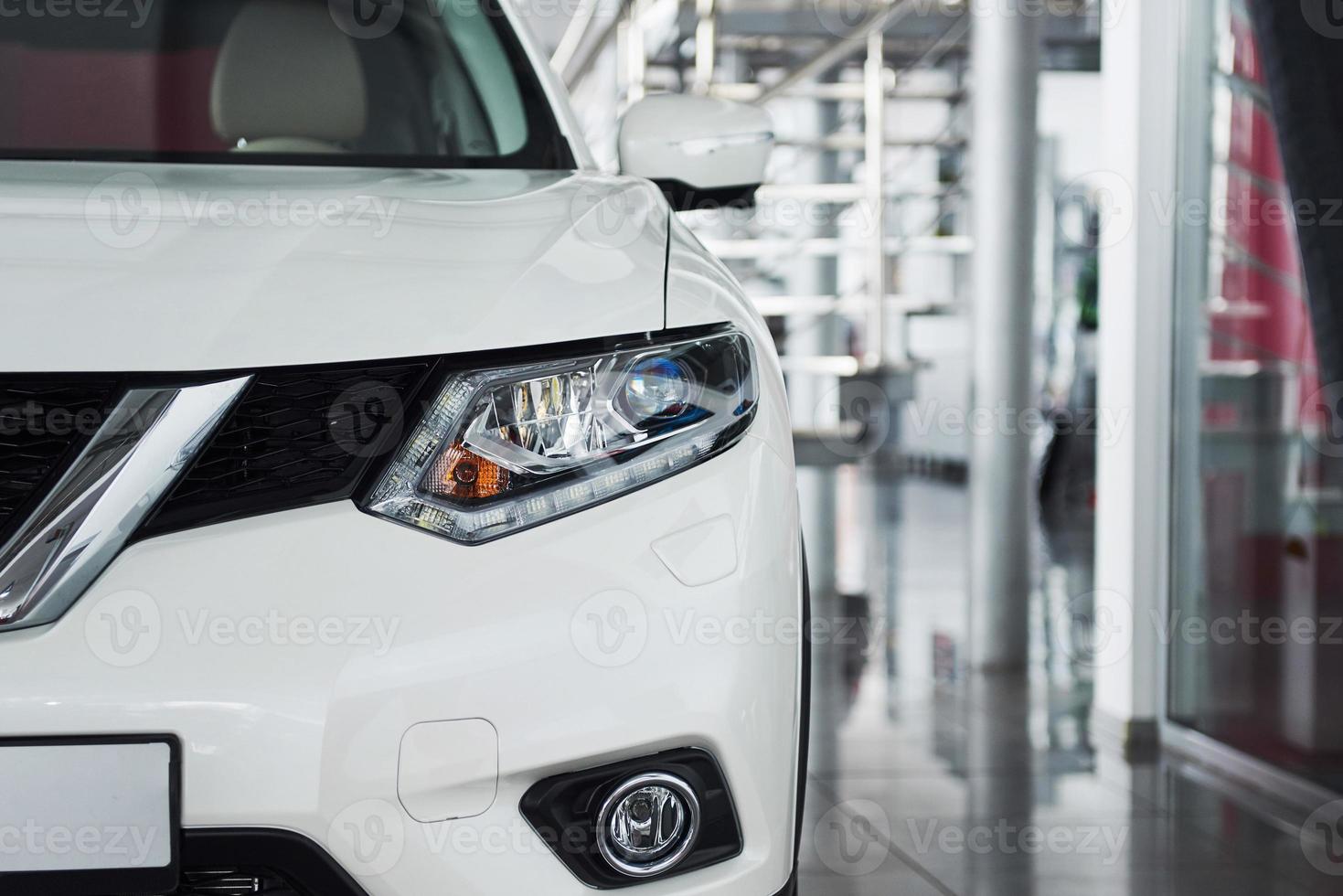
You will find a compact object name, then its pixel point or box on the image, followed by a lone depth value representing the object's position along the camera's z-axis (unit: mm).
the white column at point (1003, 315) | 3832
